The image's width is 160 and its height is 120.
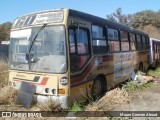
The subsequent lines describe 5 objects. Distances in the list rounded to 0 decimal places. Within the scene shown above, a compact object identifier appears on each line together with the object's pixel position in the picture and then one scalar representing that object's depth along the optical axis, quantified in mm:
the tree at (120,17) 39354
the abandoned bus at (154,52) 11135
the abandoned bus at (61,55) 4070
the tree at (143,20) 37030
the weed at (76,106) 4135
